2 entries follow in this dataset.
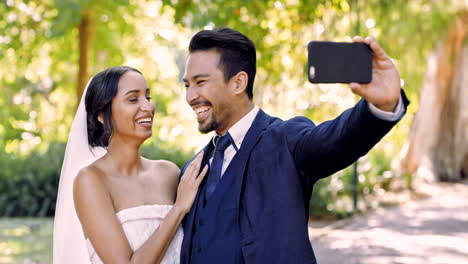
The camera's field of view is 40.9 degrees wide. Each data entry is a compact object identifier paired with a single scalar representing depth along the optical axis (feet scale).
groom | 6.31
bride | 9.13
